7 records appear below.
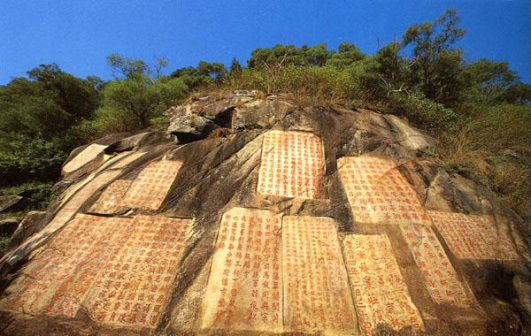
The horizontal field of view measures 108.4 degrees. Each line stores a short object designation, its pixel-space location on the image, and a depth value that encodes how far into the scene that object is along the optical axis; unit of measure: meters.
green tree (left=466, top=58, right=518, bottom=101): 13.62
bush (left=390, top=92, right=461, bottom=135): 5.93
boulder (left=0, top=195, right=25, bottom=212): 5.43
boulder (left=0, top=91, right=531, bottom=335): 2.35
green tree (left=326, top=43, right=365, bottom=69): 15.30
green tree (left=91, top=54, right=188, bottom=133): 8.01
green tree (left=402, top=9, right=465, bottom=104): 7.38
